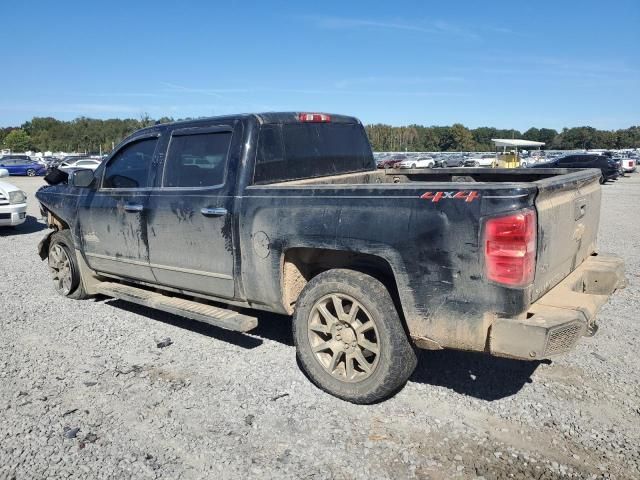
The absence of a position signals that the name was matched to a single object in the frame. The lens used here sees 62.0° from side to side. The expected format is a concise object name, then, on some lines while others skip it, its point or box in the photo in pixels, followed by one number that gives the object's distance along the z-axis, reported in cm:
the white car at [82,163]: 3492
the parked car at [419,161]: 4648
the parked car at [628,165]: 3666
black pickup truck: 303
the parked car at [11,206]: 1083
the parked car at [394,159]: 4697
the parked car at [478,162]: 4632
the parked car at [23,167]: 4072
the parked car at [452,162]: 5003
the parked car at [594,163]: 2804
